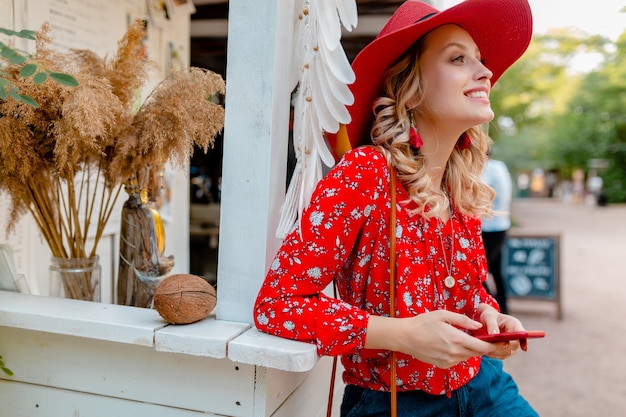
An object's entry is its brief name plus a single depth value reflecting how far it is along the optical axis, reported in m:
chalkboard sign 5.75
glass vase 1.76
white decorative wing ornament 1.29
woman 1.22
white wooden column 1.33
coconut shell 1.31
